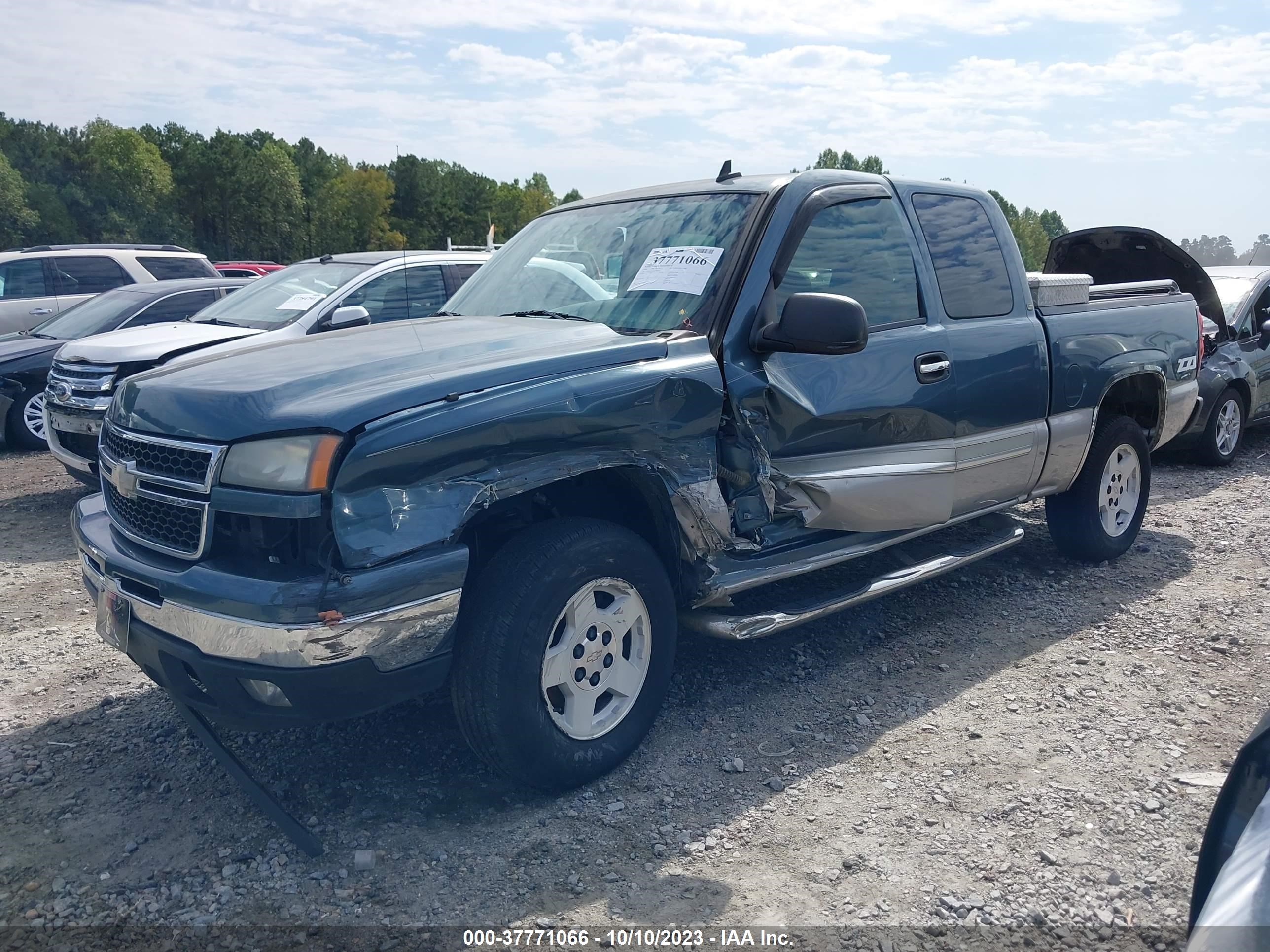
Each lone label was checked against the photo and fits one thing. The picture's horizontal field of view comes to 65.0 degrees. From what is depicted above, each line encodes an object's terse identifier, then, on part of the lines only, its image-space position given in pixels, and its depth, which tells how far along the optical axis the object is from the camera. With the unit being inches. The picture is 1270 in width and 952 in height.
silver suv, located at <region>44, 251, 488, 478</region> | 273.4
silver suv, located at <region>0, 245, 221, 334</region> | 442.6
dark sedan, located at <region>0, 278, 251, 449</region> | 359.9
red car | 837.8
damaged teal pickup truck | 107.9
